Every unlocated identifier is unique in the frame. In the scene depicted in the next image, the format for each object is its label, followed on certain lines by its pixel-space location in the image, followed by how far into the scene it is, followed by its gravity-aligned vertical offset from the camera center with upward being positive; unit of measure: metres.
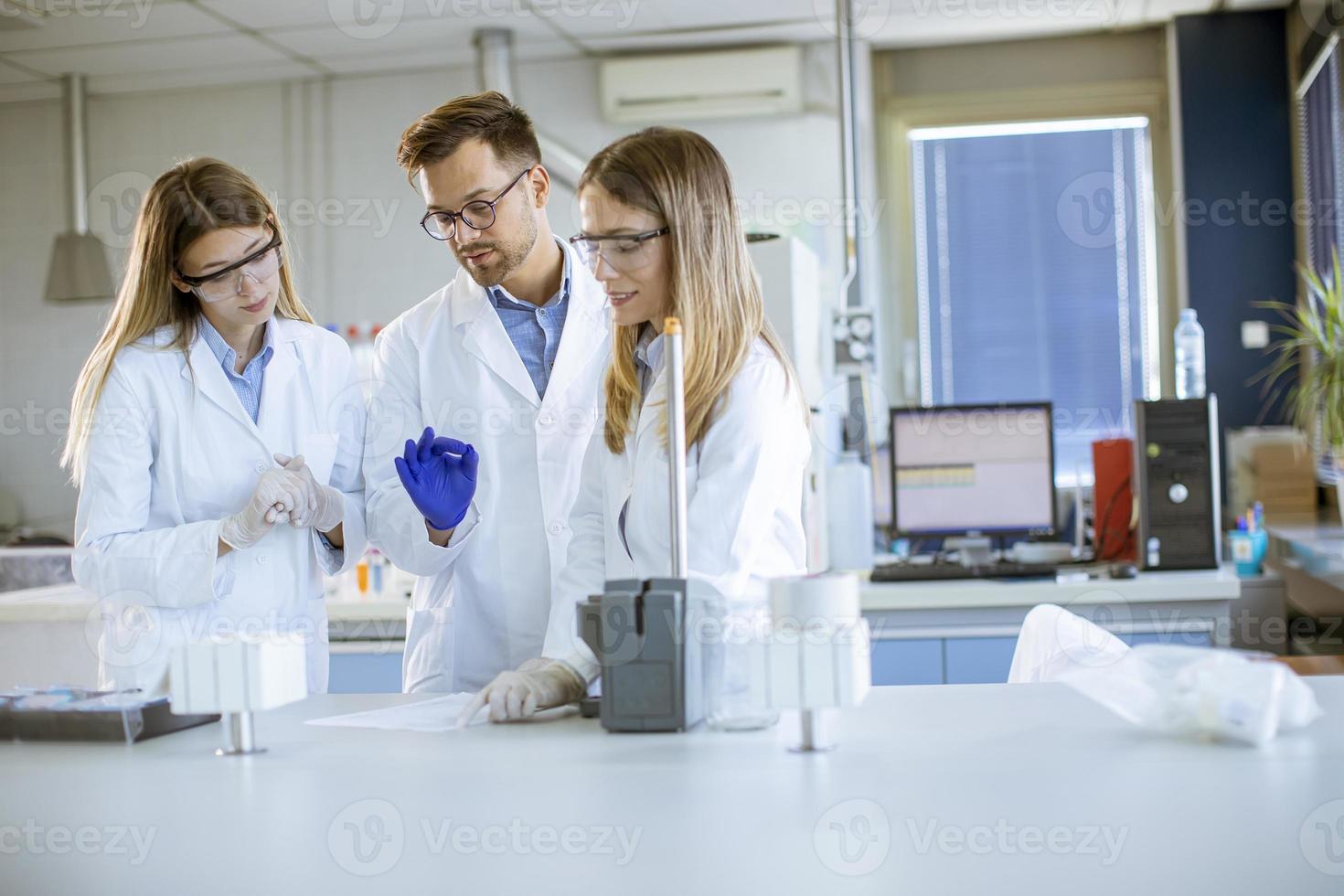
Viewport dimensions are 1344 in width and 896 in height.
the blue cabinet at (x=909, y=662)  3.07 -0.51
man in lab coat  1.92 +0.14
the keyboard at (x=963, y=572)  3.20 -0.30
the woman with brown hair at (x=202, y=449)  1.70 +0.05
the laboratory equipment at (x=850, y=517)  3.47 -0.15
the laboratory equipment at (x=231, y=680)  1.12 -0.18
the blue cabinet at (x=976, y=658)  3.06 -0.50
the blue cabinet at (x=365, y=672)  3.13 -0.50
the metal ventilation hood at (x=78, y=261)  5.42 +1.01
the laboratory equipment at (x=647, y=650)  1.13 -0.17
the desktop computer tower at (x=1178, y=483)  3.19 -0.08
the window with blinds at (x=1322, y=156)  4.21 +1.08
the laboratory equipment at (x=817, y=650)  1.03 -0.16
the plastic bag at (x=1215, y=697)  1.02 -0.21
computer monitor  3.51 -0.03
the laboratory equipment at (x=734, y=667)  1.15 -0.19
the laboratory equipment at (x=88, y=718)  1.20 -0.23
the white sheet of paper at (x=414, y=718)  1.24 -0.25
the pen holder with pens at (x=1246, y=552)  3.24 -0.27
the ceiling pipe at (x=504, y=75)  5.02 +1.69
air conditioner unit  5.07 +1.63
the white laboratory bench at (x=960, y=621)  3.02 -0.39
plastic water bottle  4.10 +0.34
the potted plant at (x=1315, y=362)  3.66 +0.32
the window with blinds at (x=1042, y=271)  5.22 +0.82
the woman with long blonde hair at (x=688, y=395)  1.40 +0.09
